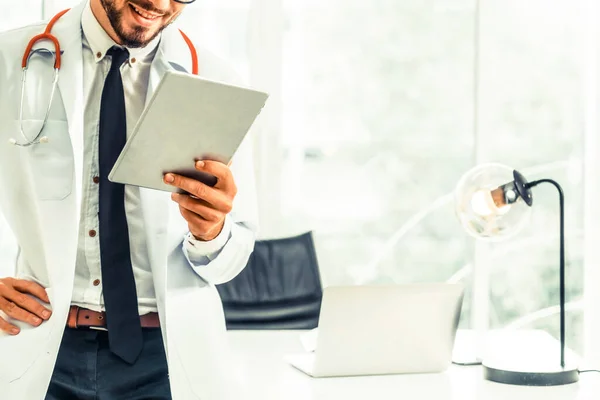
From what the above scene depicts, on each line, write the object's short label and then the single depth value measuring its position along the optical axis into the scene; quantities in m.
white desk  3.23
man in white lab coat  2.86
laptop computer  3.27
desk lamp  3.37
